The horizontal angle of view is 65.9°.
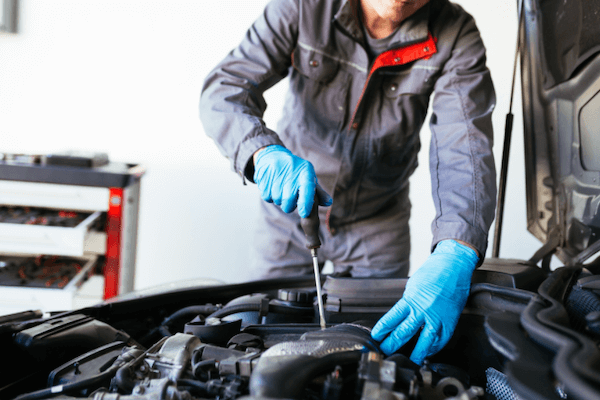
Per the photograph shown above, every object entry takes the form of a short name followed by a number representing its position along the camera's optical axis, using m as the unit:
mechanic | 1.08
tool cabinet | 1.87
